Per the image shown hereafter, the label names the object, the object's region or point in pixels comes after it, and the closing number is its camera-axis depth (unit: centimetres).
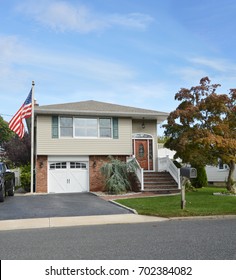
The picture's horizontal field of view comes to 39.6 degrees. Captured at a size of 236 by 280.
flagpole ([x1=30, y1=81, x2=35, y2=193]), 1919
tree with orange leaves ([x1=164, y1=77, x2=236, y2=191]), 1590
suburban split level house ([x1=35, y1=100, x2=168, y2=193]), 2017
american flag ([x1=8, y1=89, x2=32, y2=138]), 1922
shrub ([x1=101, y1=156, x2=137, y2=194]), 1870
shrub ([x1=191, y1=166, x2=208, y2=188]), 2234
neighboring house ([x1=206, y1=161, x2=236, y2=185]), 3017
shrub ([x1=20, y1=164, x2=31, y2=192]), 2052
